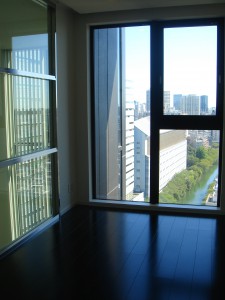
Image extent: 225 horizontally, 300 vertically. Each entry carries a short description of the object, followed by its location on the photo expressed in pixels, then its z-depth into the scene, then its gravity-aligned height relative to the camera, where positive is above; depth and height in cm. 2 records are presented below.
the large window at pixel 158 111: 475 +4
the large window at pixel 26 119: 354 -5
